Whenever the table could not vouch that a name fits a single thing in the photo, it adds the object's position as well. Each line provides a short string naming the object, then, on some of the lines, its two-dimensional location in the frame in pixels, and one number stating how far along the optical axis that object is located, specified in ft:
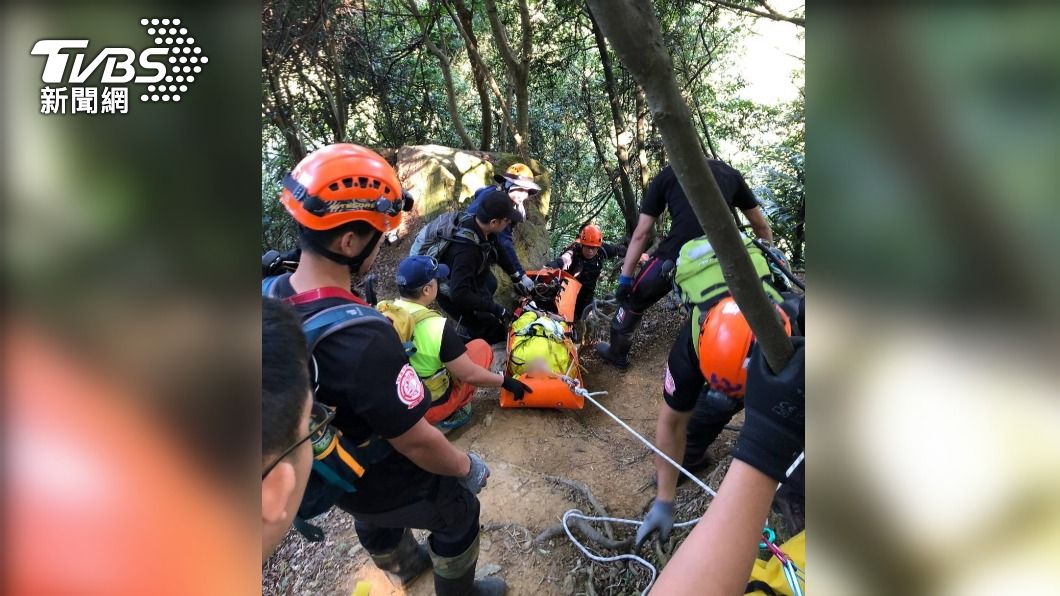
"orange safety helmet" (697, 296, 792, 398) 8.01
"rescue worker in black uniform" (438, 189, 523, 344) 16.79
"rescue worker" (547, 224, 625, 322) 22.31
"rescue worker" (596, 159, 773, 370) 15.20
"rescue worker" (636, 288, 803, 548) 10.18
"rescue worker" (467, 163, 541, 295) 19.22
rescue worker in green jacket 11.60
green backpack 8.75
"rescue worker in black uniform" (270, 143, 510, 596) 6.07
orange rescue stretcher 15.24
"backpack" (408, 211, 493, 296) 16.83
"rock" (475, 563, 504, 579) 11.14
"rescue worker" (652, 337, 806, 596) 3.76
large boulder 24.77
